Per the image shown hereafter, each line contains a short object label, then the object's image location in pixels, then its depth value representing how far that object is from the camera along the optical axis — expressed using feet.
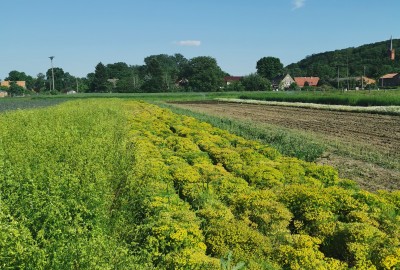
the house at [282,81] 442.42
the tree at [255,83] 344.49
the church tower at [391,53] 441.93
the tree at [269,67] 531.09
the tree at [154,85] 350.23
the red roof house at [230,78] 525.26
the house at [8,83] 516.98
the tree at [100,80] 381.60
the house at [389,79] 406.82
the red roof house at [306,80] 467.11
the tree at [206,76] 363.97
